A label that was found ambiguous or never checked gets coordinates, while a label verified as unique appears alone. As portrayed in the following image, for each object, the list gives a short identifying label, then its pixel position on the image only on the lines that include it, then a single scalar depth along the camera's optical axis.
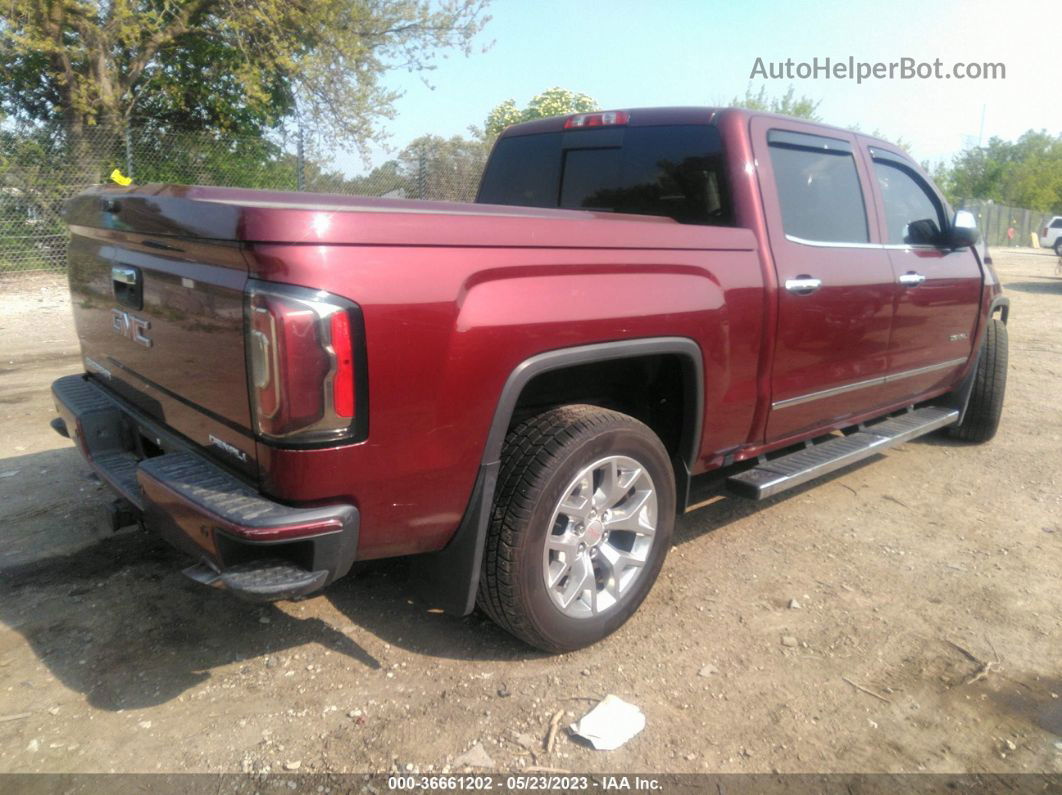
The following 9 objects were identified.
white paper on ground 2.36
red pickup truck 2.05
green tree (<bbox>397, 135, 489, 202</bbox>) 13.05
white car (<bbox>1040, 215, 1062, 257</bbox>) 36.38
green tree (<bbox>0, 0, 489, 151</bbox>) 12.19
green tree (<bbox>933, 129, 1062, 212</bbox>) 53.75
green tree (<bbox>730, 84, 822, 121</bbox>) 31.94
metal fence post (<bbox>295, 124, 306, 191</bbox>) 12.01
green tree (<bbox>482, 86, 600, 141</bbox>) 28.47
